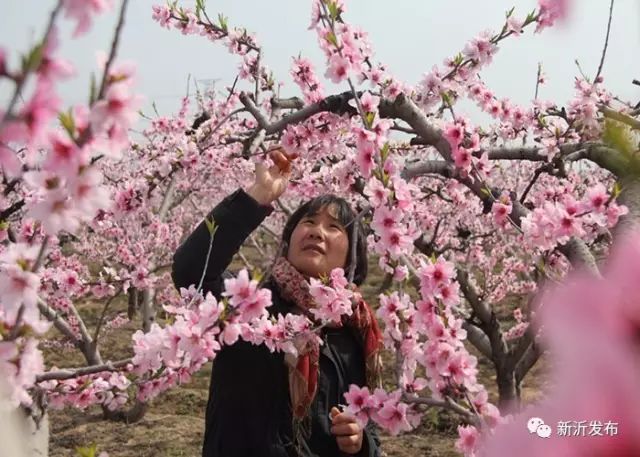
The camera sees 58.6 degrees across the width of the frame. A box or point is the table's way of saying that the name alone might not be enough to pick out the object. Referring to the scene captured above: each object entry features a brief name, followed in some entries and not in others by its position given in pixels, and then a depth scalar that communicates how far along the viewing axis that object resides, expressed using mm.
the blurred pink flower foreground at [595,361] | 284
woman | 2197
